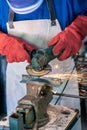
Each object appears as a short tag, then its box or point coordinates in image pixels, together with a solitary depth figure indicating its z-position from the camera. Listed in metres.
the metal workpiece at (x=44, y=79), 1.51
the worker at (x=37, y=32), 1.80
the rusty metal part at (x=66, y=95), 1.70
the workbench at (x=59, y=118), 1.46
